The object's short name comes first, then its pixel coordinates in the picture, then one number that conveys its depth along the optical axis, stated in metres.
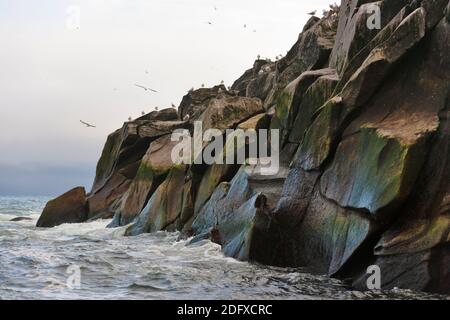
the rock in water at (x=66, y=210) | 37.72
